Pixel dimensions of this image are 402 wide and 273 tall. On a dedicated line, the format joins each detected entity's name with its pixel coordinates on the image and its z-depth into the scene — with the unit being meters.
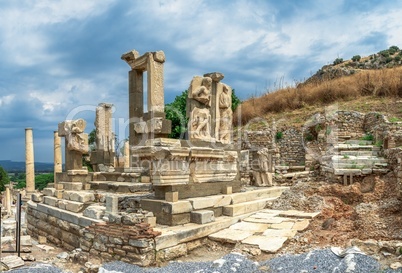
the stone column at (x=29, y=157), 18.84
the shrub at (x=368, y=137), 17.40
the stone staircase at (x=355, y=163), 10.69
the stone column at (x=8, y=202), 20.44
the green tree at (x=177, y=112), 24.64
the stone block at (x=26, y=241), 8.38
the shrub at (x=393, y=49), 44.09
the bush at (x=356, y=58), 44.71
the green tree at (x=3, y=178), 37.28
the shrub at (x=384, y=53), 42.75
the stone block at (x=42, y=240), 9.85
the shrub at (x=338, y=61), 46.43
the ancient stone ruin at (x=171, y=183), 6.50
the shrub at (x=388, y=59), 40.77
